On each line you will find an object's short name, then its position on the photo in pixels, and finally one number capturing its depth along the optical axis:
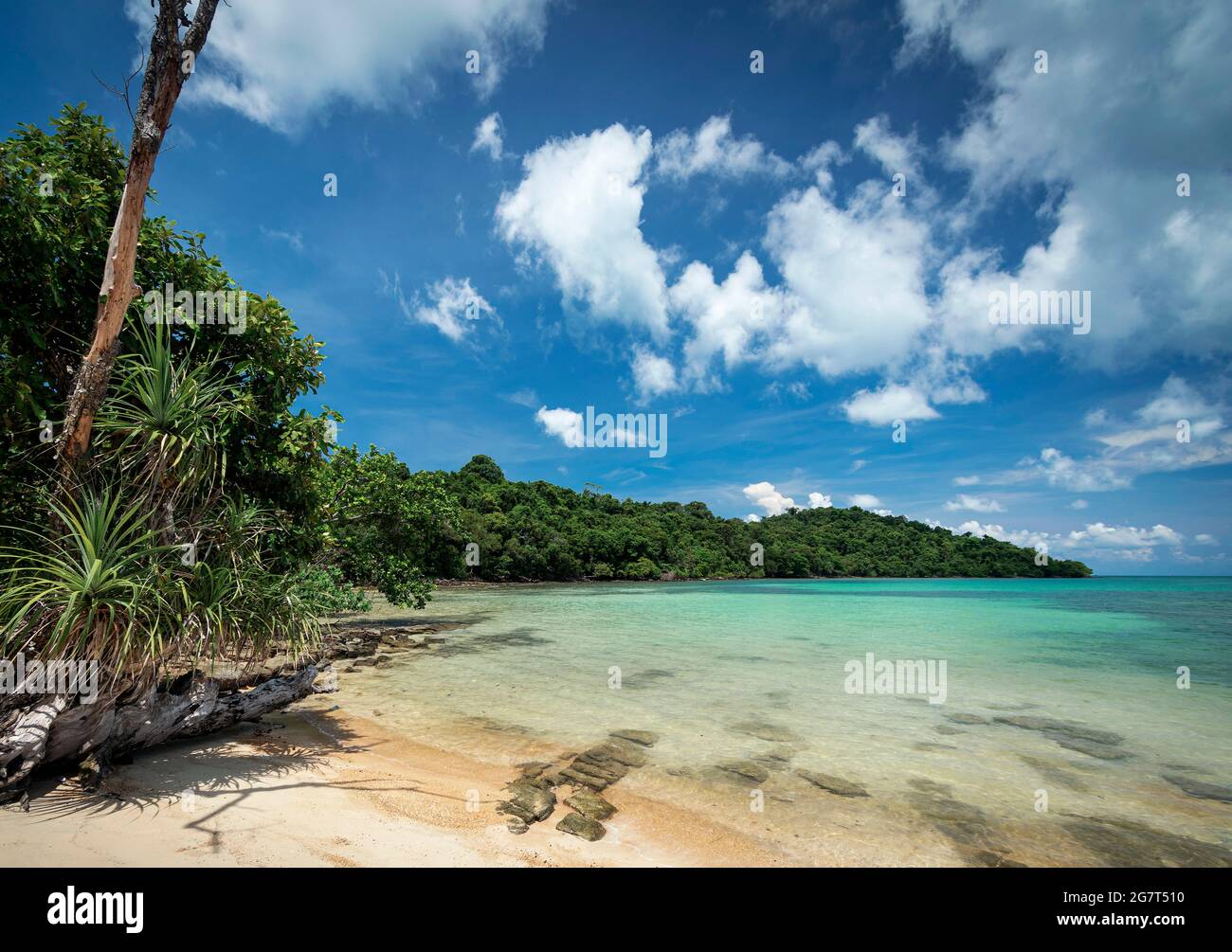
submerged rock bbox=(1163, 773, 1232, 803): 6.85
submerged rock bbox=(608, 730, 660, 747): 8.16
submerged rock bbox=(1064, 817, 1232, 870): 5.22
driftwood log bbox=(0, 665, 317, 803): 4.12
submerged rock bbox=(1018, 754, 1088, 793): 7.03
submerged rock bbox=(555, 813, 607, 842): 4.91
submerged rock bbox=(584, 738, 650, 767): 7.27
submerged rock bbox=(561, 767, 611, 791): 6.32
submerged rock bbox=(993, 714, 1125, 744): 9.26
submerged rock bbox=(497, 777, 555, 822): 5.17
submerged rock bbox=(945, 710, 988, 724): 10.11
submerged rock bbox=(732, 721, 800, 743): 8.71
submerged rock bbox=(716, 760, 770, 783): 6.89
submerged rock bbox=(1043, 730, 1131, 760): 8.31
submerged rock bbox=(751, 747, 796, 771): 7.37
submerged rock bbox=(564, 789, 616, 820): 5.47
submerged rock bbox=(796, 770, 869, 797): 6.53
